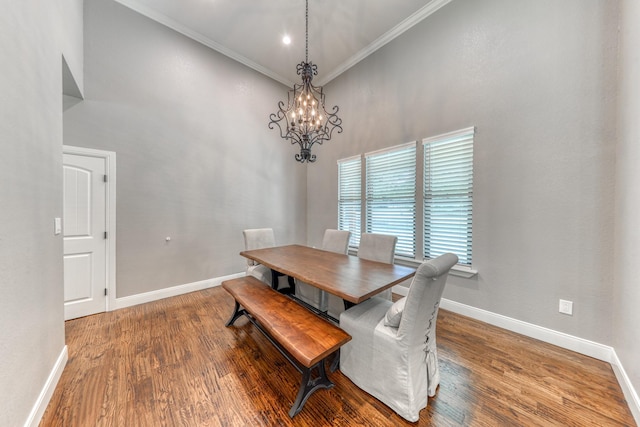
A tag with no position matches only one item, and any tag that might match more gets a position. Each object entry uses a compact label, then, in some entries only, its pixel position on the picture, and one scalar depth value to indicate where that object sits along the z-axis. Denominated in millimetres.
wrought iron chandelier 2512
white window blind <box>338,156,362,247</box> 4070
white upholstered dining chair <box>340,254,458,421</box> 1349
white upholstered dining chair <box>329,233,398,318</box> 2354
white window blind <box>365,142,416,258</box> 3260
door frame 2809
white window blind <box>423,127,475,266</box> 2713
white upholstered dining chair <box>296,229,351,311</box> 2621
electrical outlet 2074
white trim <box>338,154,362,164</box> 3978
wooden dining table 1646
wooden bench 1399
